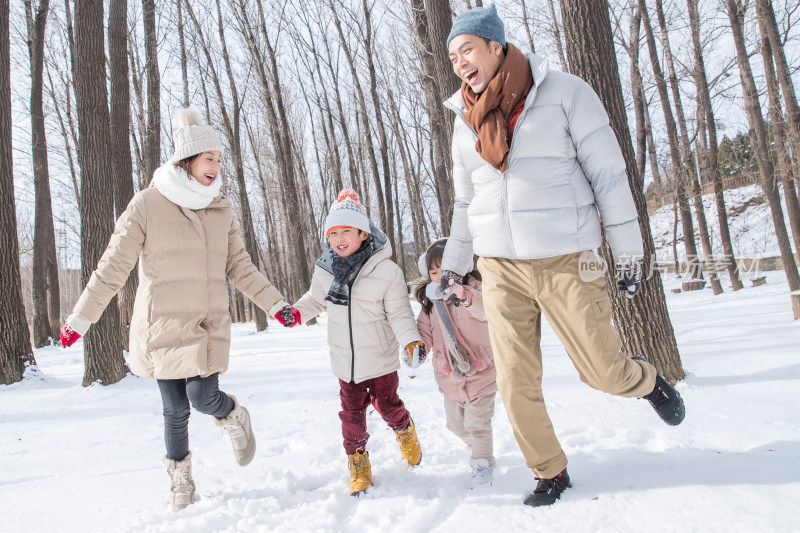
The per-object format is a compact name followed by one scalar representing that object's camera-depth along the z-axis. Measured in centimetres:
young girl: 269
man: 208
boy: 276
